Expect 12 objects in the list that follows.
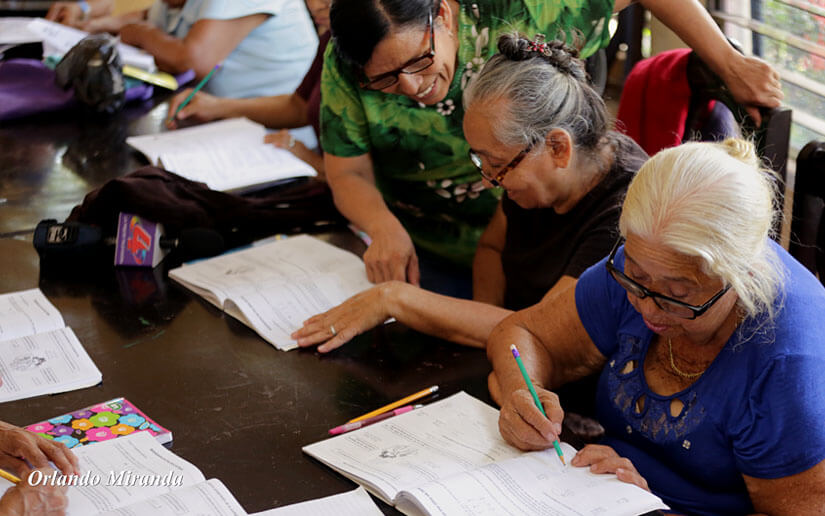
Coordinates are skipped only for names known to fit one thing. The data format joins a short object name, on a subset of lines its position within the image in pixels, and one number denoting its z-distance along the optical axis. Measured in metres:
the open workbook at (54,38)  3.72
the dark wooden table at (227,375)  1.49
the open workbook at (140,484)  1.35
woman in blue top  1.37
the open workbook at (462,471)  1.35
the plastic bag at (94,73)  3.29
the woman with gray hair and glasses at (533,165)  1.83
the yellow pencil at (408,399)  1.62
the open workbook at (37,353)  1.70
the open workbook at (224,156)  2.72
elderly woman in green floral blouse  2.00
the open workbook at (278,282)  1.97
